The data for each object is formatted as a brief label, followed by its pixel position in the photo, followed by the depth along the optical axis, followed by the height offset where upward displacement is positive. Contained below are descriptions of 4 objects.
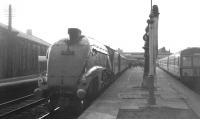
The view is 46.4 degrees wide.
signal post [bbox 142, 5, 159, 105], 9.95 +0.74
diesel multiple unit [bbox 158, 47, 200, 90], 16.51 -0.32
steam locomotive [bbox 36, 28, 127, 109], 9.15 -0.35
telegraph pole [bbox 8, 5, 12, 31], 23.35 +4.82
